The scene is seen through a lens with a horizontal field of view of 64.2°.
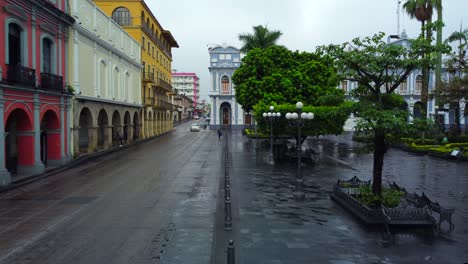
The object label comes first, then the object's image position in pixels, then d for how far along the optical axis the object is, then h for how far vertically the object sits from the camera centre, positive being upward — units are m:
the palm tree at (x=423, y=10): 33.22 +10.13
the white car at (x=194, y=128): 67.06 -1.51
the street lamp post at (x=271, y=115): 27.00 +0.40
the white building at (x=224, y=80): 70.31 +7.66
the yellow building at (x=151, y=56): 44.69 +9.49
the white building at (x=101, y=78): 25.39 +3.48
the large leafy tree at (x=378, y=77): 11.20 +1.46
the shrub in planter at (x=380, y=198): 11.15 -2.37
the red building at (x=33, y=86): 17.03 +1.72
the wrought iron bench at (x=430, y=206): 9.94 -2.46
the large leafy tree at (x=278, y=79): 35.41 +4.14
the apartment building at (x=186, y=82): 161.75 +16.45
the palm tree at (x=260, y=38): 48.09 +10.75
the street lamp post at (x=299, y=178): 14.27 -2.65
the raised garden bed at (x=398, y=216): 10.04 -2.60
